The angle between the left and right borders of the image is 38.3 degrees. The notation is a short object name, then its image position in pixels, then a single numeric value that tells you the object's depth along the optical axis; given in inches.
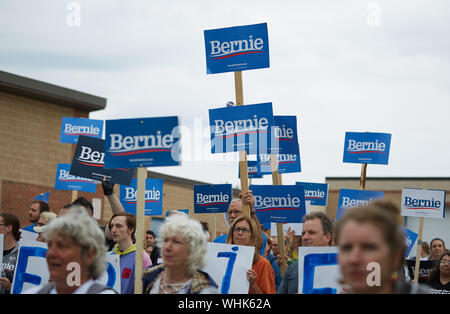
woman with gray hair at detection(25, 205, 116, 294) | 145.5
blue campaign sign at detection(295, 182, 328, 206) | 503.5
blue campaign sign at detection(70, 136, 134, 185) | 349.7
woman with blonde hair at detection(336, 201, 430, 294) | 106.0
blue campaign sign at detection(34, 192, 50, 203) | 479.6
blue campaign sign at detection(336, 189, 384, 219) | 381.4
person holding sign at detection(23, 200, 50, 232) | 354.3
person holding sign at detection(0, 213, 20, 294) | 255.0
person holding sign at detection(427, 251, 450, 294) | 320.5
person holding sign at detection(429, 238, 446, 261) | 429.4
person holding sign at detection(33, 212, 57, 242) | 314.3
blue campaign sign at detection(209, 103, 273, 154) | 297.7
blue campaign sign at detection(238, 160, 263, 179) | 459.5
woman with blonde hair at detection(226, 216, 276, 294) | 212.1
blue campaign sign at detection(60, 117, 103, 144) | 472.1
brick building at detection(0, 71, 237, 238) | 790.5
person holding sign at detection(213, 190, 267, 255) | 275.3
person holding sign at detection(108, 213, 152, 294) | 232.8
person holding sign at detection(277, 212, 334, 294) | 202.8
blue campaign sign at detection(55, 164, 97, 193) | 455.6
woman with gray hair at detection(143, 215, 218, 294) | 161.2
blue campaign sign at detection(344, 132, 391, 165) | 451.5
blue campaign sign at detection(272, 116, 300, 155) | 356.2
